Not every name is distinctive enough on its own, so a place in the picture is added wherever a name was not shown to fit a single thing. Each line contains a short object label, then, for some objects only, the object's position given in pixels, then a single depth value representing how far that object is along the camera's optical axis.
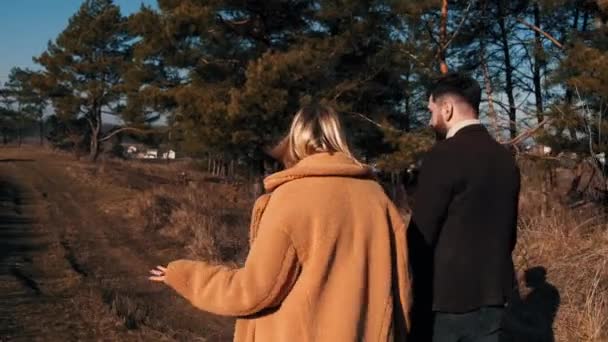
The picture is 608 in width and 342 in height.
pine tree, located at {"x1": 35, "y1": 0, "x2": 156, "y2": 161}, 37.09
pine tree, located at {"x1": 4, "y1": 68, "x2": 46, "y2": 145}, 47.19
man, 2.53
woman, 2.10
